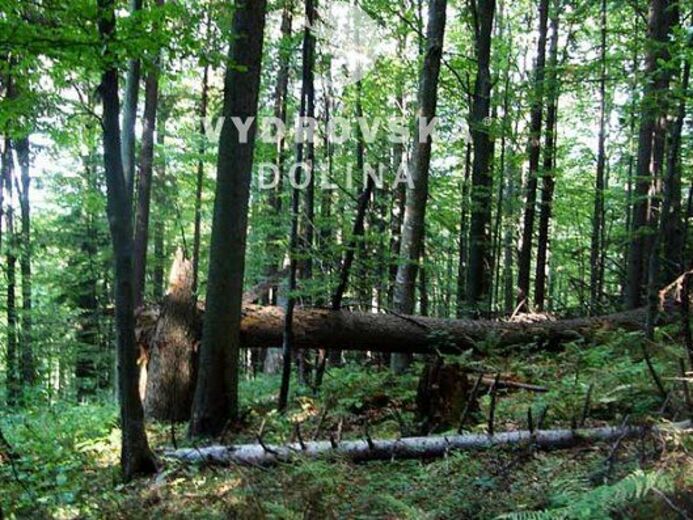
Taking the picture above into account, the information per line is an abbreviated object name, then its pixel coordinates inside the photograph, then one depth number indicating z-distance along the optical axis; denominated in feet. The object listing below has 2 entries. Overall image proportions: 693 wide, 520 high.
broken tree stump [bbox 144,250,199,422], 26.99
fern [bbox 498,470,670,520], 9.84
